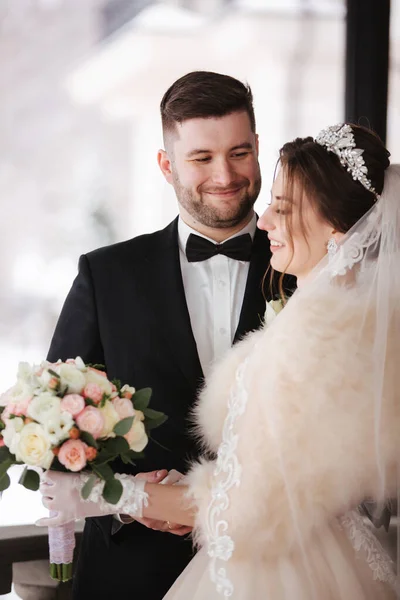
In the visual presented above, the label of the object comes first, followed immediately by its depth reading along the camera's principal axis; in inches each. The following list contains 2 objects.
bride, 74.7
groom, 84.6
